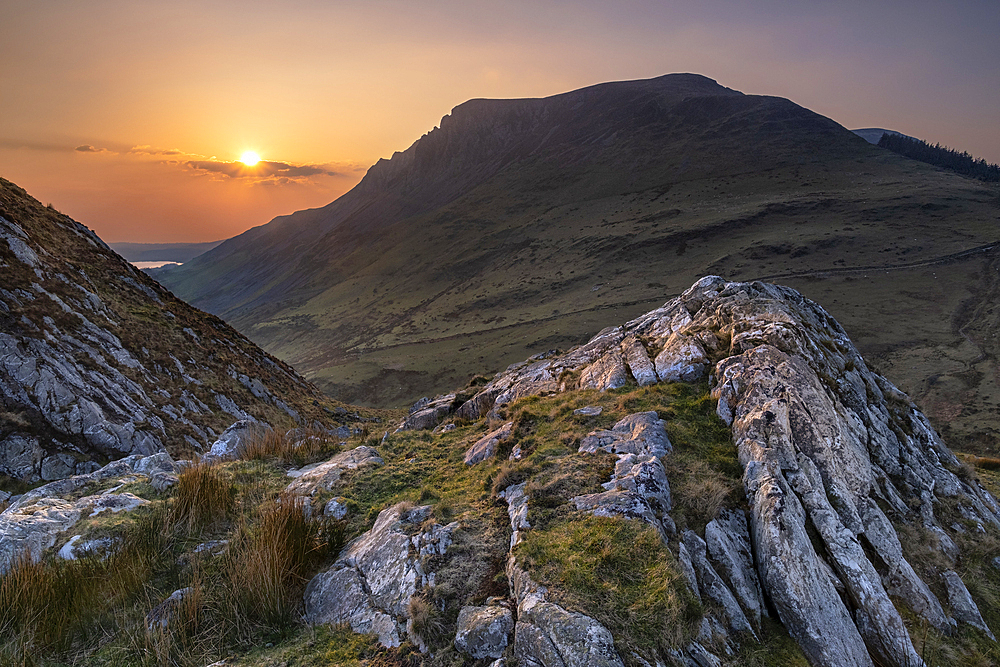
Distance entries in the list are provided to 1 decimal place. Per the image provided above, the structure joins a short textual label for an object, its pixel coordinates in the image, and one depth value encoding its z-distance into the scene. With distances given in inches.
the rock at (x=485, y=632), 185.0
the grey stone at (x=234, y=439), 453.1
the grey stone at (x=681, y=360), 428.5
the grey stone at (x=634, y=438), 315.3
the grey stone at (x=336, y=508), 300.5
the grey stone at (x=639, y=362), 453.7
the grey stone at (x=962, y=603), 250.2
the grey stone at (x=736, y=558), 220.2
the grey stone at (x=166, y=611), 194.4
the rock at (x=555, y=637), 170.2
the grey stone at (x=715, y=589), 206.7
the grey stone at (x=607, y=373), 471.5
